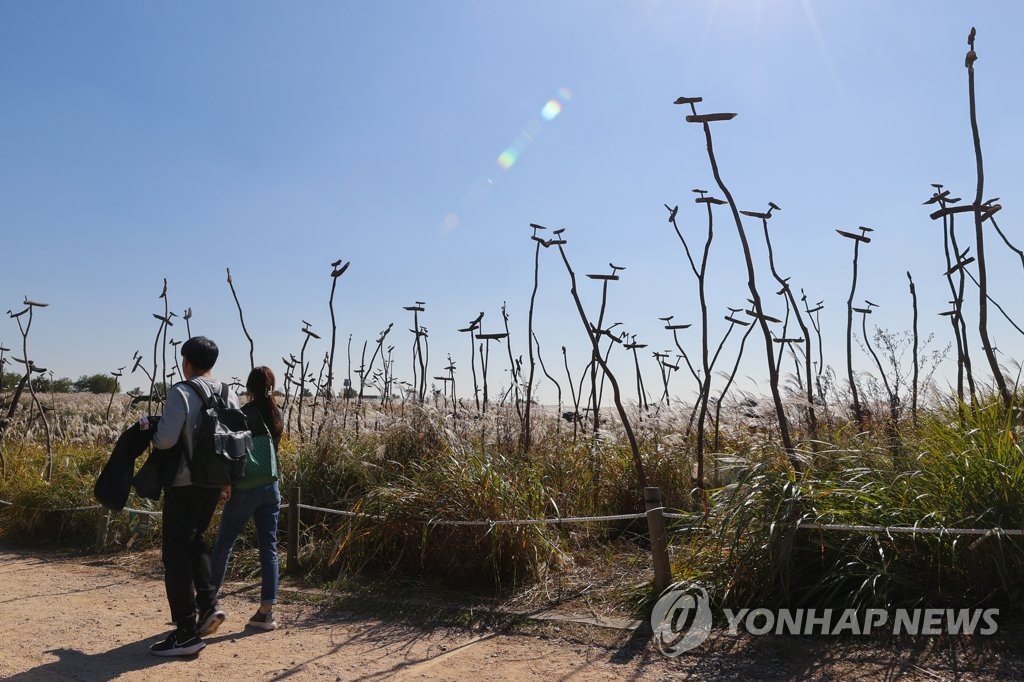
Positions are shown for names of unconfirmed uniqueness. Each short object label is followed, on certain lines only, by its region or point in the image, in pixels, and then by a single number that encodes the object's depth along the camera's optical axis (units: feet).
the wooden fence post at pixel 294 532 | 17.90
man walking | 12.17
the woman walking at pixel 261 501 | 13.70
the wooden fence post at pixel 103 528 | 21.74
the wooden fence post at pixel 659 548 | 13.35
